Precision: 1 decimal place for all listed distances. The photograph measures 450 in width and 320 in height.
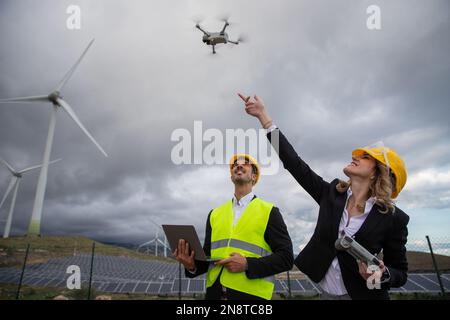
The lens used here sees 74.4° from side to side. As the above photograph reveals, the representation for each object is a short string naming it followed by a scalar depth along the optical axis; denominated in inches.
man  138.6
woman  112.2
